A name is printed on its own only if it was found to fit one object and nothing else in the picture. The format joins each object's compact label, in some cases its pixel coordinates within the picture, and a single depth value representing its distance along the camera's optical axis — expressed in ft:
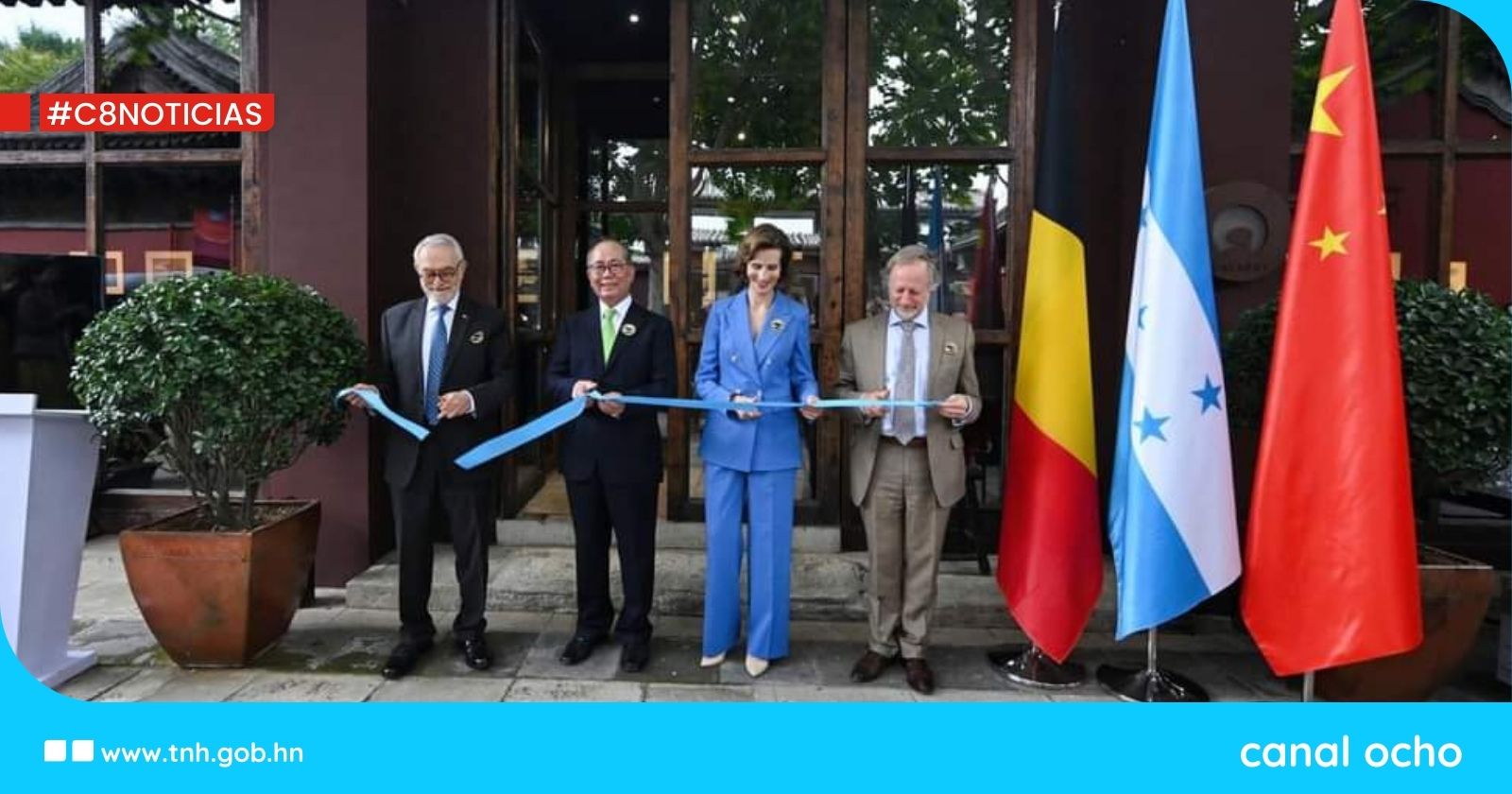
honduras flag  8.36
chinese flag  7.74
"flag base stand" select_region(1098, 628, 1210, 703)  8.84
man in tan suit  8.91
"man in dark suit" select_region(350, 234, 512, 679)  9.23
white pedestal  8.43
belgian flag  9.02
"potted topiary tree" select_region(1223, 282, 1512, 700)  8.13
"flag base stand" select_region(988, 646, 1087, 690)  9.23
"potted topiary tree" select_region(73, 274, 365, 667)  8.71
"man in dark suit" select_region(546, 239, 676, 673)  9.20
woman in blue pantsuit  9.04
